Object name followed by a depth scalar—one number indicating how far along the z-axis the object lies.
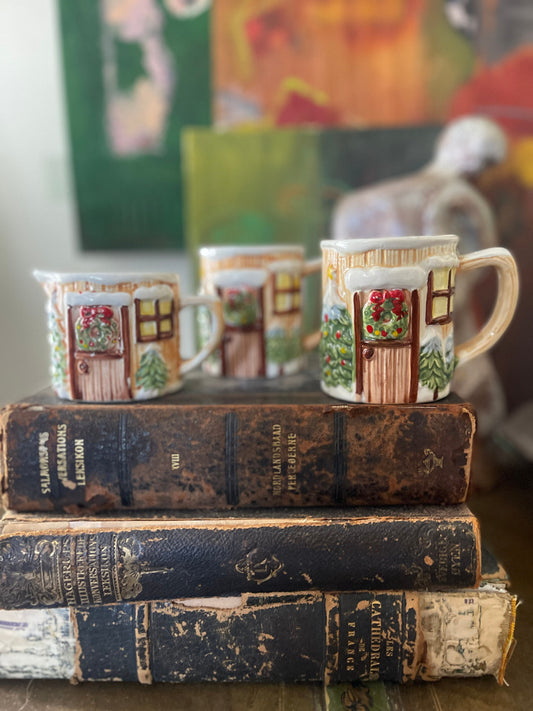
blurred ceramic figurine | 0.84
